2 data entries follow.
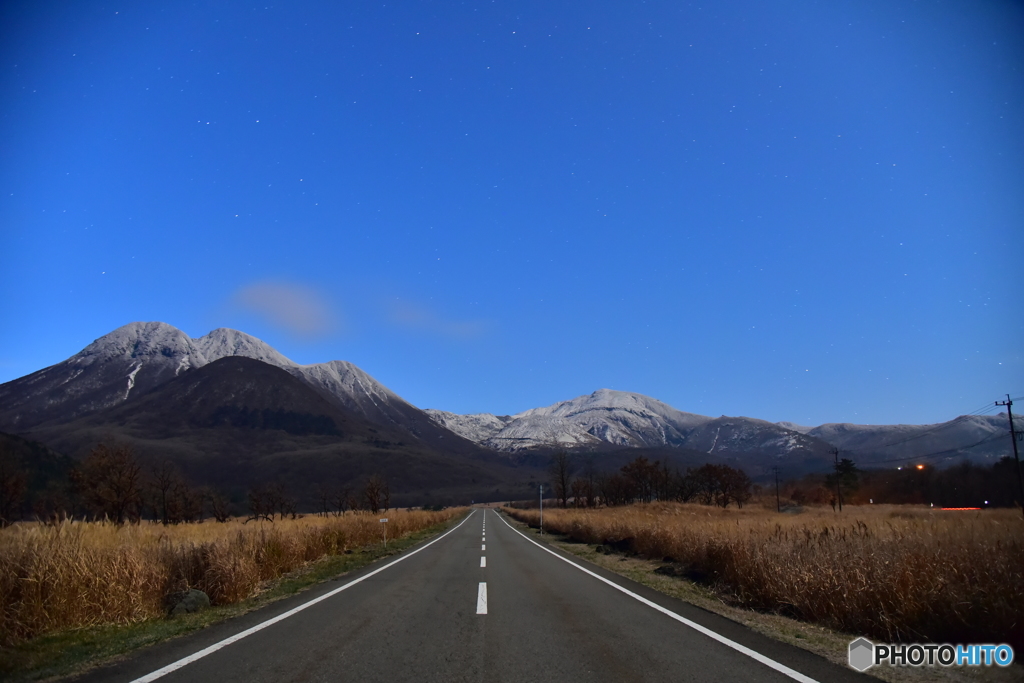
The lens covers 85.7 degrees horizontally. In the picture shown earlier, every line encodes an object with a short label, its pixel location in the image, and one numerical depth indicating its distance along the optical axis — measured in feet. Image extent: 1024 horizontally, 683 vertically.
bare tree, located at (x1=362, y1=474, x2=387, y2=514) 212.64
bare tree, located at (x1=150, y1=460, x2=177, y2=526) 195.23
